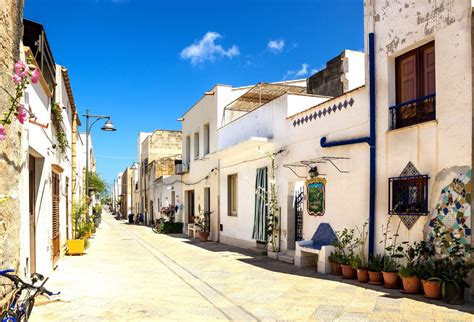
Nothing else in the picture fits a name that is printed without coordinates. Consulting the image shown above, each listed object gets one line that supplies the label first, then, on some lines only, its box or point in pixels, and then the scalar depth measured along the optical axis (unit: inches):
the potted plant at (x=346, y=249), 331.3
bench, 360.5
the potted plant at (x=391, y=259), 291.6
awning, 610.5
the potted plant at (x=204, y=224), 692.1
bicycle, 158.0
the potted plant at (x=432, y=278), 256.8
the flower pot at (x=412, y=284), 272.4
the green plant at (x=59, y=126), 388.8
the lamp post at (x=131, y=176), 1790.0
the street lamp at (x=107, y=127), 696.4
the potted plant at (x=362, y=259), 315.0
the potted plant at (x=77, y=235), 505.0
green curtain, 491.8
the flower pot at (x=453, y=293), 245.8
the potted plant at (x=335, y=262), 347.6
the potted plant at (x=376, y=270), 305.7
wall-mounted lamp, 400.6
